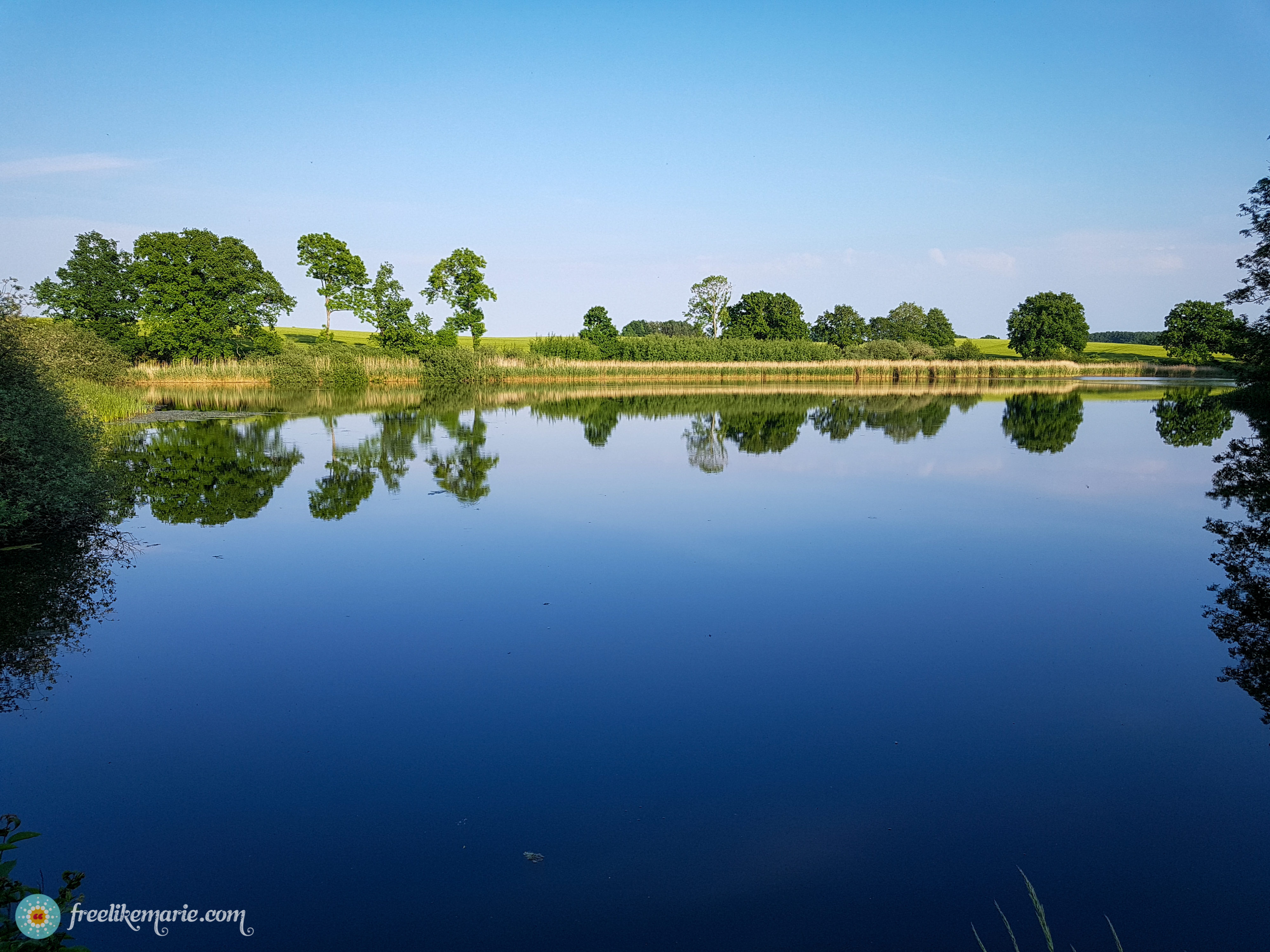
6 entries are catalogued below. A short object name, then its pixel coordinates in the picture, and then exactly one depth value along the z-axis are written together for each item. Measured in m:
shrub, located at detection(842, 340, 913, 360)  62.34
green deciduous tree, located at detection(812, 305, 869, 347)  75.44
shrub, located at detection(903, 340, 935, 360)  63.59
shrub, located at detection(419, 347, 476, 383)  42.66
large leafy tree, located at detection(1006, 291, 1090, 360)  78.19
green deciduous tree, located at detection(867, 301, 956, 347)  80.50
